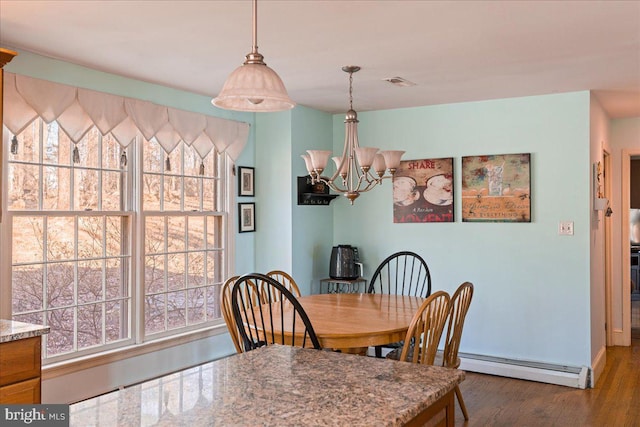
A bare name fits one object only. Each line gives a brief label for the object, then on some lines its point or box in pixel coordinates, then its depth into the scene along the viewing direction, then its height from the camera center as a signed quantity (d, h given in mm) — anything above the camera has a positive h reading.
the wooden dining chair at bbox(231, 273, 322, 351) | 2715 -575
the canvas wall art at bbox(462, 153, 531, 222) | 4602 +234
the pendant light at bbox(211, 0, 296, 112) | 1869 +442
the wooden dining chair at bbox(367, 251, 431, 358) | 5039 -525
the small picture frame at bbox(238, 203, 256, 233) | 4871 +1
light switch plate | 4422 -95
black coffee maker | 5062 -412
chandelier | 3430 +361
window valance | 3244 +674
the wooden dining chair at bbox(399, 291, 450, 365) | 2799 -564
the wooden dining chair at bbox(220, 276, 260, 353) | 3037 -561
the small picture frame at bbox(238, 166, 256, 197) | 4869 +311
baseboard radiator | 4250 -1199
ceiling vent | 3968 +962
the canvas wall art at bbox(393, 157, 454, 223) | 4938 +226
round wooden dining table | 2844 -569
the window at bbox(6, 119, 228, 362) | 3436 -139
